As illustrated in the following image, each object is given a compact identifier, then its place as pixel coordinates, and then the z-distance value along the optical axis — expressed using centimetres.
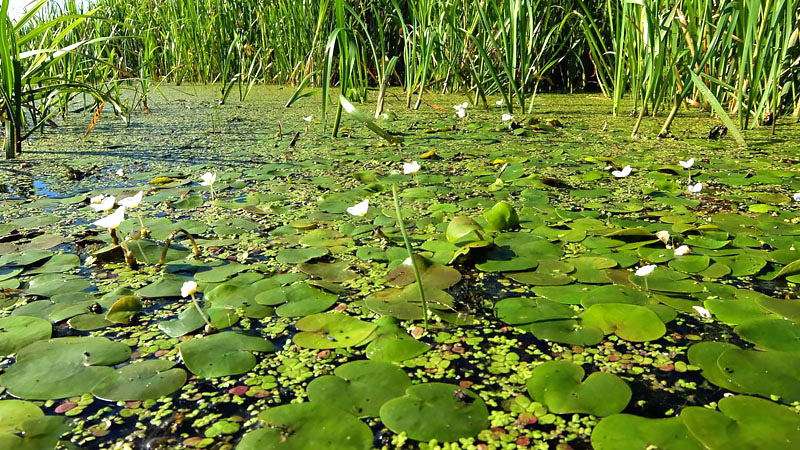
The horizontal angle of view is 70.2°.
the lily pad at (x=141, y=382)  70
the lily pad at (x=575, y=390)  65
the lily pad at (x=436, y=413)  62
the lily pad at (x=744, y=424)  58
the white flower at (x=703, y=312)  87
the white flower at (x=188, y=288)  89
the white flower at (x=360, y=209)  128
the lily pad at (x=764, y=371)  68
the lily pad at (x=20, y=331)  81
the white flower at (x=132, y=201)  128
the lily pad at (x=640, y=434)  59
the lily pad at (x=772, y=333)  77
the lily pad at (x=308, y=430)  60
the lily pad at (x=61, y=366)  71
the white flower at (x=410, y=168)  167
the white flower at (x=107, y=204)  128
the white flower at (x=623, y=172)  164
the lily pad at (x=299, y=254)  113
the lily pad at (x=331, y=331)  82
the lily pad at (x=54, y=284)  100
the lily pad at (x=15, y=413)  63
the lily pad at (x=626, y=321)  82
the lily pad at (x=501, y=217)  128
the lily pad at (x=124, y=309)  89
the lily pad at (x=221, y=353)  75
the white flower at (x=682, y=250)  108
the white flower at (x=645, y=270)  94
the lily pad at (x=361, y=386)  67
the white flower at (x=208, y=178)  154
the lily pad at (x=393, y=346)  78
